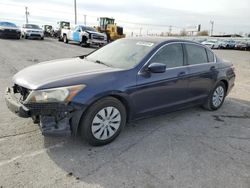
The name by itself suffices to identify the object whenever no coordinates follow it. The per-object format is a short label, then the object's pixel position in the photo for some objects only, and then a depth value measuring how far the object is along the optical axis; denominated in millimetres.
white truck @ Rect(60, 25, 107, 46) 16093
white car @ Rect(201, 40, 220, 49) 28942
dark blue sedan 2512
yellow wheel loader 19850
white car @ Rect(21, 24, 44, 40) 19712
